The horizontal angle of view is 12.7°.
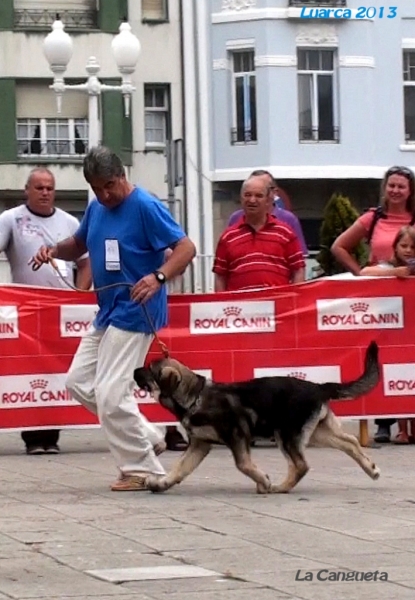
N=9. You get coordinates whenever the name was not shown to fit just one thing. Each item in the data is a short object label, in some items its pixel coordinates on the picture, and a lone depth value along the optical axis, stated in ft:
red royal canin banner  43.73
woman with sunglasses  43.83
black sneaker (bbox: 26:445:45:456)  43.60
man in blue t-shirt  34.53
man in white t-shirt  43.19
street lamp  79.87
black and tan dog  33.86
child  43.73
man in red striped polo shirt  42.75
